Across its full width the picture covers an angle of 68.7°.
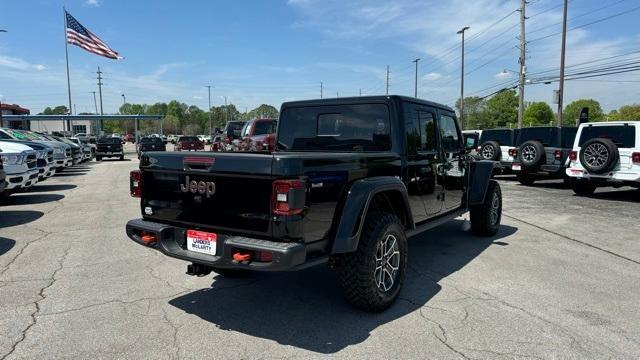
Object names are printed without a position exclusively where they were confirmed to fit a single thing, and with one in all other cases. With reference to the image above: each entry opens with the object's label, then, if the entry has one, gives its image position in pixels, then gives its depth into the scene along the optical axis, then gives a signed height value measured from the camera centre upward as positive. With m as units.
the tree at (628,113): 87.97 +4.96
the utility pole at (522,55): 32.28 +5.79
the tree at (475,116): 116.56 +5.71
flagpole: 49.03 +6.00
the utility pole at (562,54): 27.79 +5.04
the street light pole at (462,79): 44.82 +5.89
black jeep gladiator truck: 3.34 -0.48
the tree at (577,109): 129.73 +8.55
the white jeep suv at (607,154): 10.77 -0.39
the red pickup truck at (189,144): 32.03 -0.28
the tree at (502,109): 117.25 +7.33
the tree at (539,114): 133.38 +7.00
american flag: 34.94 +7.60
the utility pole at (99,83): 90.53 +11.30
